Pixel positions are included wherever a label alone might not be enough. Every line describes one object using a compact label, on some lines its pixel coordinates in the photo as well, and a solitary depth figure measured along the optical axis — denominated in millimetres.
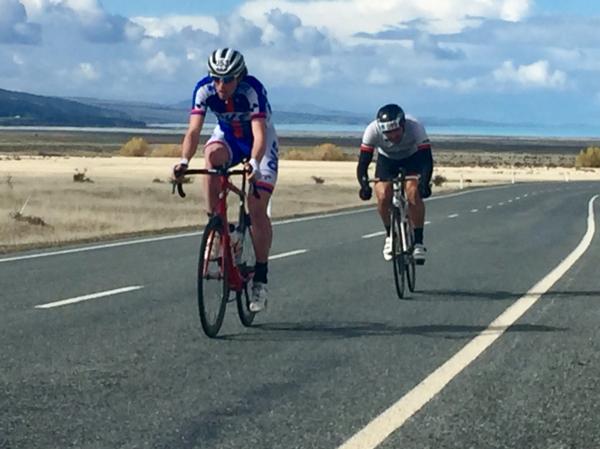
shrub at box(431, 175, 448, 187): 63862
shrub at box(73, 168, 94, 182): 53900
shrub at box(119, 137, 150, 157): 129000
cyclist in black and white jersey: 10977
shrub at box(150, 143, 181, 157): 127688
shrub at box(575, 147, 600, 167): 136350
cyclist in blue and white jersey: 8320
